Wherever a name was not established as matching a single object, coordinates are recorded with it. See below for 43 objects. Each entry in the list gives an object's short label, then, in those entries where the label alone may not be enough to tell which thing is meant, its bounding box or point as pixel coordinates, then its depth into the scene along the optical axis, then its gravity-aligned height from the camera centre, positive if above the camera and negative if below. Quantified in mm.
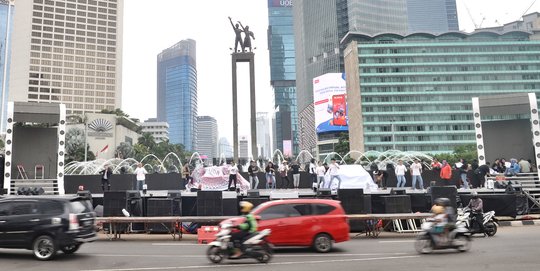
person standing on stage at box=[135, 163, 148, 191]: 21438 +220
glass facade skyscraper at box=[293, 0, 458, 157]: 160500 +59784
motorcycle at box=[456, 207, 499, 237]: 14523 -1979
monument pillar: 37562 +8925
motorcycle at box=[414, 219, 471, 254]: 11398 -2008
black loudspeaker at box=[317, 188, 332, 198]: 17739 -846
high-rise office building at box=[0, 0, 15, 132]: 194375 +73099
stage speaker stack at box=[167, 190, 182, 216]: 17531 -1112
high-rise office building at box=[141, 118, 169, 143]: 192750 +24714
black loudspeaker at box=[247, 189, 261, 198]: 17191 -765
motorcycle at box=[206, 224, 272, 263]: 10148 -1777
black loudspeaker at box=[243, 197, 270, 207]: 16734 -1026
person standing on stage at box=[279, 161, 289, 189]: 26406 +21
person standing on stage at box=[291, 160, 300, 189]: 25750 +53
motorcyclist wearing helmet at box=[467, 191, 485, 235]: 14706 -1623
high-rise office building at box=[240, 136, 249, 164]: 157625 +12987
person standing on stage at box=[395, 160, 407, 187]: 22811 -135
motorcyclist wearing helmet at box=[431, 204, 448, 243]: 11414 -1571
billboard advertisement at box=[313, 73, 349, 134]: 128250 +22876
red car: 11828 -1442
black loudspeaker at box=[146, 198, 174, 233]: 17109 -1209
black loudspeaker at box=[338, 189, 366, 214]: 17000 -1071
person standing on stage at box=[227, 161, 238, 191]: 22312 +224
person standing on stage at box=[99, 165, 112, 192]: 22339 +298
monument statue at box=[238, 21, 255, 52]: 38562 +13340
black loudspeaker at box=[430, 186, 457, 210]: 17453 -990
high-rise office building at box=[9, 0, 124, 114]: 143000 +47658
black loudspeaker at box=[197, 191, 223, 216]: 17156 -1078
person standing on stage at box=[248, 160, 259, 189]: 24094 +133
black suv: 10633 -1078
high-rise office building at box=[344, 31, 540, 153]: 118125 +25550
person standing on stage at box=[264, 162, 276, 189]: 25469 -15
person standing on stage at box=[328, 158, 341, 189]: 21438 +123
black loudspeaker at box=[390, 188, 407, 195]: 18020 -917
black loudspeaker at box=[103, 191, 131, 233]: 17141 -958
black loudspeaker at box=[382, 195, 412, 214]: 17078 -1396
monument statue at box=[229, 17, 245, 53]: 38750 +13495
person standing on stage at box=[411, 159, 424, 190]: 22141 -85
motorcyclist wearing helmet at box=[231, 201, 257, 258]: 10211 -1451
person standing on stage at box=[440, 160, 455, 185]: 21906 -134
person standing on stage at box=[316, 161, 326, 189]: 22797 -34
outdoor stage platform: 17078 -1146
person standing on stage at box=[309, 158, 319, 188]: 26616 +281
